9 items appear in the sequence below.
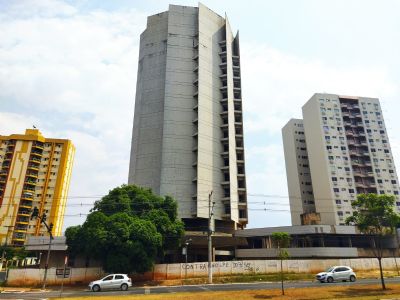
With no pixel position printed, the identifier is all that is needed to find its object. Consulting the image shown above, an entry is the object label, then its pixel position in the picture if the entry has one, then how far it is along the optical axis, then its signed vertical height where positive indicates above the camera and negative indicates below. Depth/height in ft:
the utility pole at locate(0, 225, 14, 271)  251.03 +5.59
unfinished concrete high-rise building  228.22 +111.16
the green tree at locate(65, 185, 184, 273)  126.21 +13.06
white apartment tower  290.35 +99.76
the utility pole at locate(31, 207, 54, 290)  93.35 +13.51
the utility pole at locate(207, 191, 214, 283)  126.93 -1.05
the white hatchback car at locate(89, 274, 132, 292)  107.76 -6.90
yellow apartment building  314.35 +84.86
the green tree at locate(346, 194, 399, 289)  92.99 +14.18
